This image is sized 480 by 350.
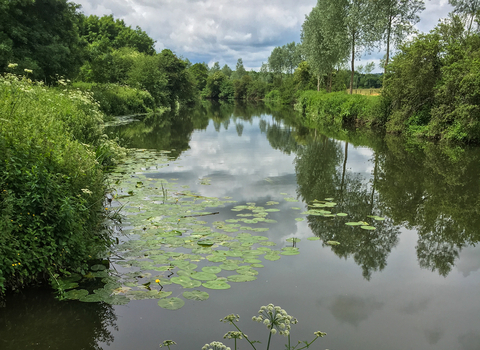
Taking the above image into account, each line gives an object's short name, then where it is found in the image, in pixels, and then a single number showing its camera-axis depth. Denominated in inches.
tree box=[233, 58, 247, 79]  4559.5
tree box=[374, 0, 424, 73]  969.5
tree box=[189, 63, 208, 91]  3851.4
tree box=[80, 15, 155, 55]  2223.1
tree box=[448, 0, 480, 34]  1170.0
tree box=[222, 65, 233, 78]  5438.0
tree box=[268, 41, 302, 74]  2967.5
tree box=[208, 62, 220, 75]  5527.6
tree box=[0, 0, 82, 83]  729.0
